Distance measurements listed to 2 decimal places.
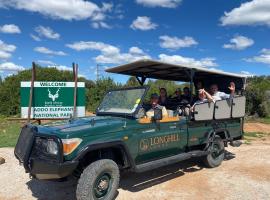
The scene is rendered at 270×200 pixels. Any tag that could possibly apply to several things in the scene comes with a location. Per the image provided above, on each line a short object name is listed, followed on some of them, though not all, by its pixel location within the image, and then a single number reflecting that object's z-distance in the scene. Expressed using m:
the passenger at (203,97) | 4.66
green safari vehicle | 3.13
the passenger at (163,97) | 5.06
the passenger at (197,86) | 5.36
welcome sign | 6.67
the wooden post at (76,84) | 6.51
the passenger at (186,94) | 5.31
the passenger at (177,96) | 5.36
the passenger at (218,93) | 4.98
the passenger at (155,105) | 4.18
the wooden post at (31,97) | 6.36
